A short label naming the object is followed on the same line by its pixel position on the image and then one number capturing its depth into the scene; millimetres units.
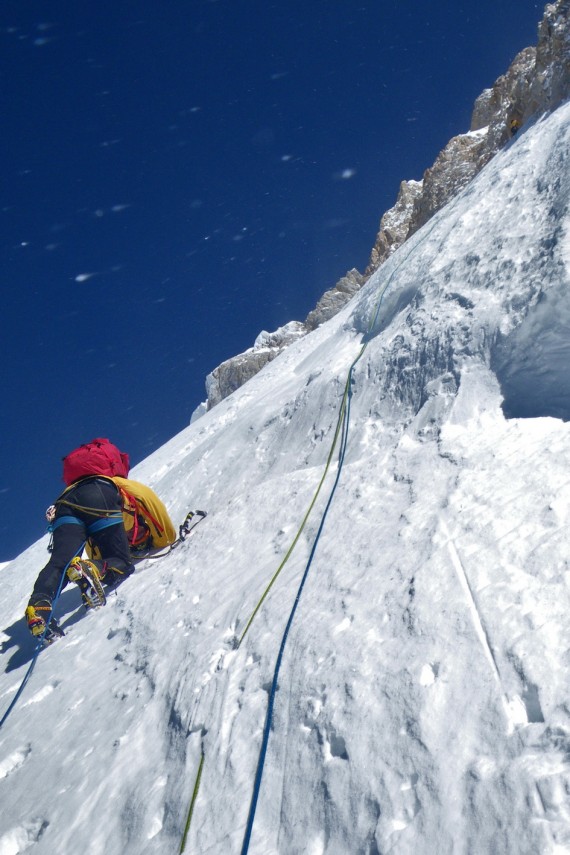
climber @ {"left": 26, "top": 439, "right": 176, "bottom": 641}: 4895
